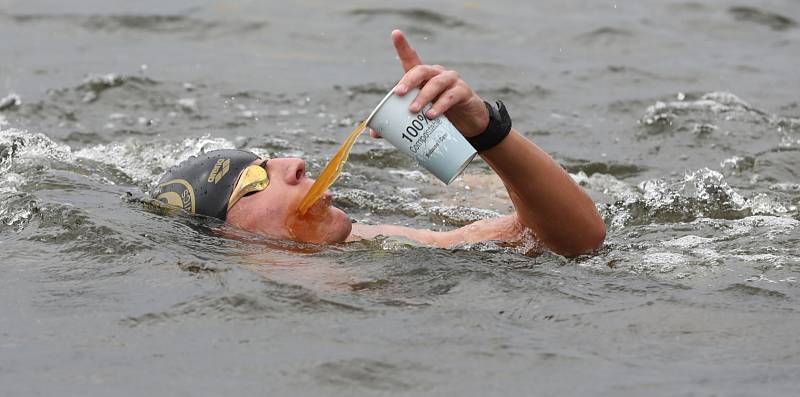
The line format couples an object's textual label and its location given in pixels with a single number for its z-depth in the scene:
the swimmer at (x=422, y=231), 8.94
